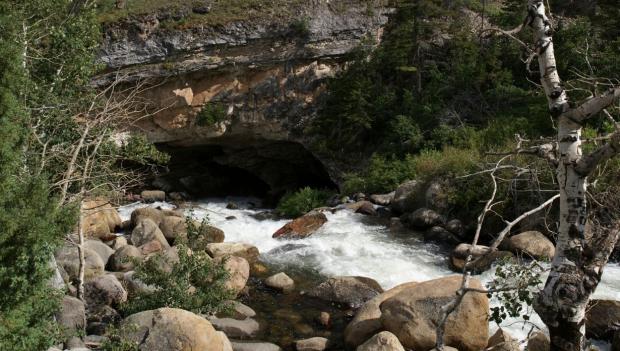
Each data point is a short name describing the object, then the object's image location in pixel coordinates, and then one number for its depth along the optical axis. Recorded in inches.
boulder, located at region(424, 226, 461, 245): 566.9
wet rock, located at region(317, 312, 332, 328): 386.6
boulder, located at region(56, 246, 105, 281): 430.5
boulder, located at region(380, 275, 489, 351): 322.3
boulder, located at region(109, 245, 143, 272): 475.2
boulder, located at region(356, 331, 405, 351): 306.0
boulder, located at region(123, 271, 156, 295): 393.4
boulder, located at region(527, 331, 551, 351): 289.0
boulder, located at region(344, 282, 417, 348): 347.3
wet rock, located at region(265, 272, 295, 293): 454.9
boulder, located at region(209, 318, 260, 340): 360.7
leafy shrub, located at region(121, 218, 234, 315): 343.9
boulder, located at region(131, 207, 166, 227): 640.1
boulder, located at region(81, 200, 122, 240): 589.0
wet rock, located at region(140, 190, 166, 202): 956.0
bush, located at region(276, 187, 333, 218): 756.0
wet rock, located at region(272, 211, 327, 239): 609.9
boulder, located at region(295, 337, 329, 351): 345.4
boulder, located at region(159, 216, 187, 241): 585.9
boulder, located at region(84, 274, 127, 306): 387.5
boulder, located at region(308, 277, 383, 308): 420.5
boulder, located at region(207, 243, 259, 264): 521.3
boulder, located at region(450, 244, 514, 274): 459.5
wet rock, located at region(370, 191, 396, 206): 708.0
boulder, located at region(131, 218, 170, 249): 548.7
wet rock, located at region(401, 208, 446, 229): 602.5
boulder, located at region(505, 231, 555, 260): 469.4
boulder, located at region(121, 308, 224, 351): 289.3
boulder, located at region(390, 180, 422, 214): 658.8
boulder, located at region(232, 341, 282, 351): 336.5
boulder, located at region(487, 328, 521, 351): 275.7
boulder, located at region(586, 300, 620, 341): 335.3
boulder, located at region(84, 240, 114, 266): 490.3
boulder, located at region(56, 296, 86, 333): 318.3
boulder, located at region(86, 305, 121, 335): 345.1
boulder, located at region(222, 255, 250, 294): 434.0
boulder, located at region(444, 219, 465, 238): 576.7
